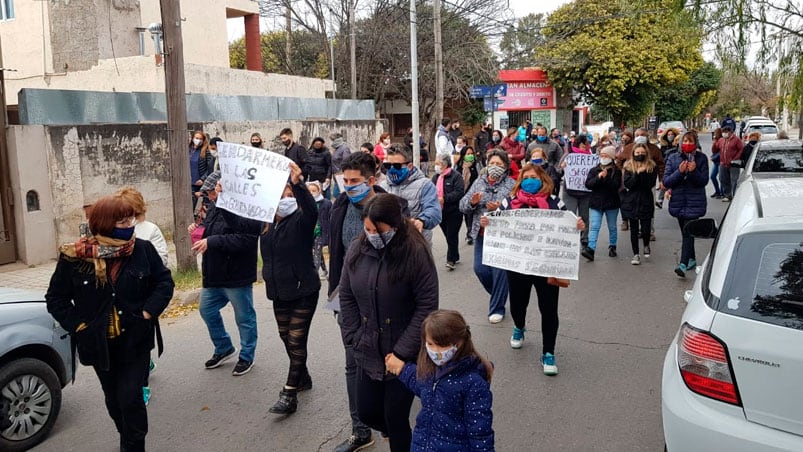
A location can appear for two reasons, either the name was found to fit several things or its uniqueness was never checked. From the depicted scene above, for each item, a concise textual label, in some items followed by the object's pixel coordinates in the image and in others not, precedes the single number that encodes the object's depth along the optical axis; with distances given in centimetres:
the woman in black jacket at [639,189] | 967
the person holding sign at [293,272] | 499
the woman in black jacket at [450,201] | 959
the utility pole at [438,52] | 2261
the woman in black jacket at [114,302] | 390
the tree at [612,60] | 3591
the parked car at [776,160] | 823
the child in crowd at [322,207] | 554
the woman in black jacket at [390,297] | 365
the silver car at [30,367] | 446
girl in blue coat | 305
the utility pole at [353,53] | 2744
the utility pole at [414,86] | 1970
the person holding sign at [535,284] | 562
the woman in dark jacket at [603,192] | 970
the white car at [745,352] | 283
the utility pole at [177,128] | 890
